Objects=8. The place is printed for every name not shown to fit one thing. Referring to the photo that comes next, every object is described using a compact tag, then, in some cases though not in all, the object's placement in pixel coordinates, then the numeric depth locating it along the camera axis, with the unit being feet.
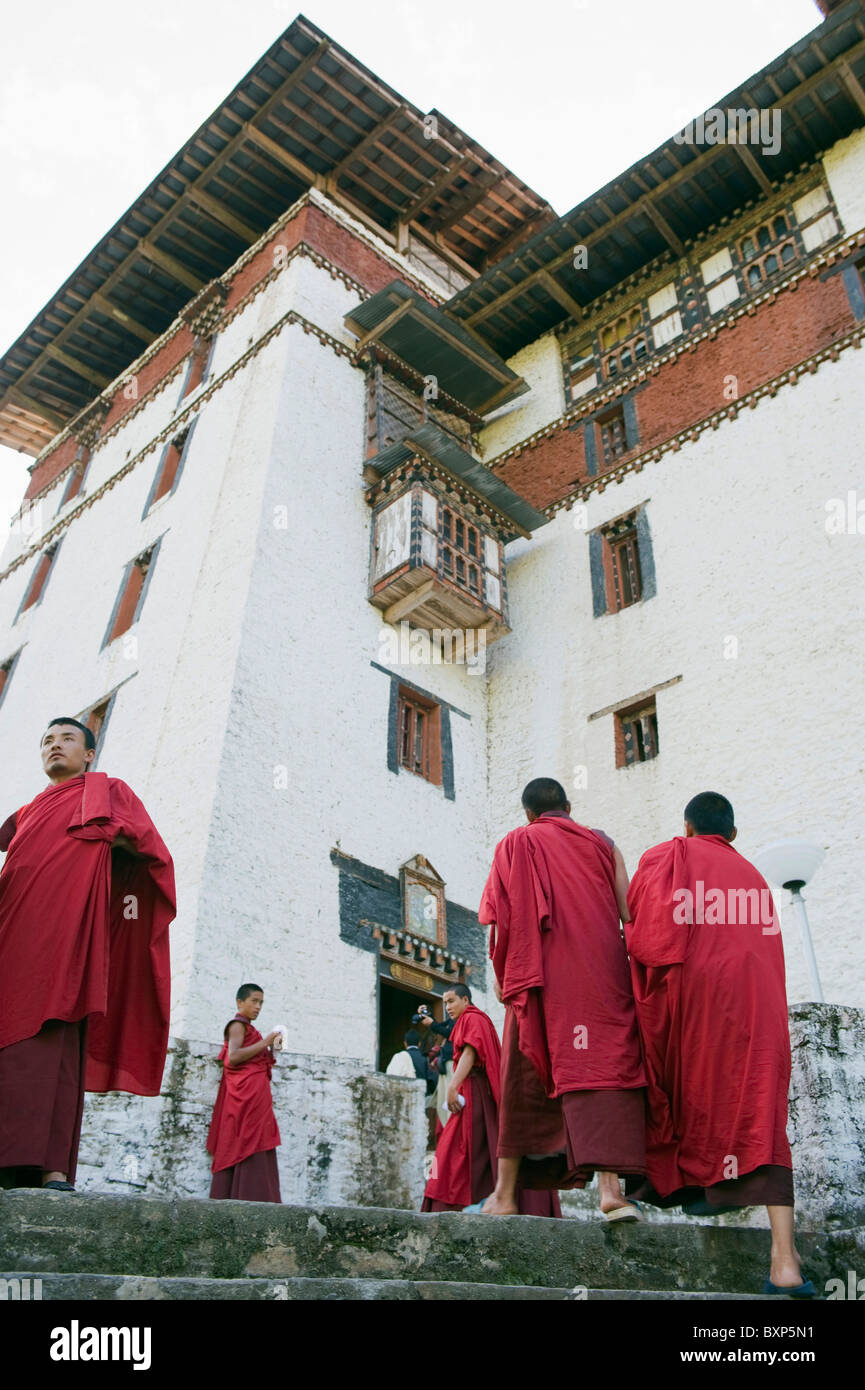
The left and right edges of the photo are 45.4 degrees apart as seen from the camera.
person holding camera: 26.08
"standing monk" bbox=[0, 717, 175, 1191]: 9.48
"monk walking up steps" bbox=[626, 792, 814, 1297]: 9.39
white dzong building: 28.53
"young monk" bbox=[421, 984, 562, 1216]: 16.65
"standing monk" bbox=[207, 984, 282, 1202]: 18.04
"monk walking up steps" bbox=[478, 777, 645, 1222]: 10.03
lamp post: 20.95
